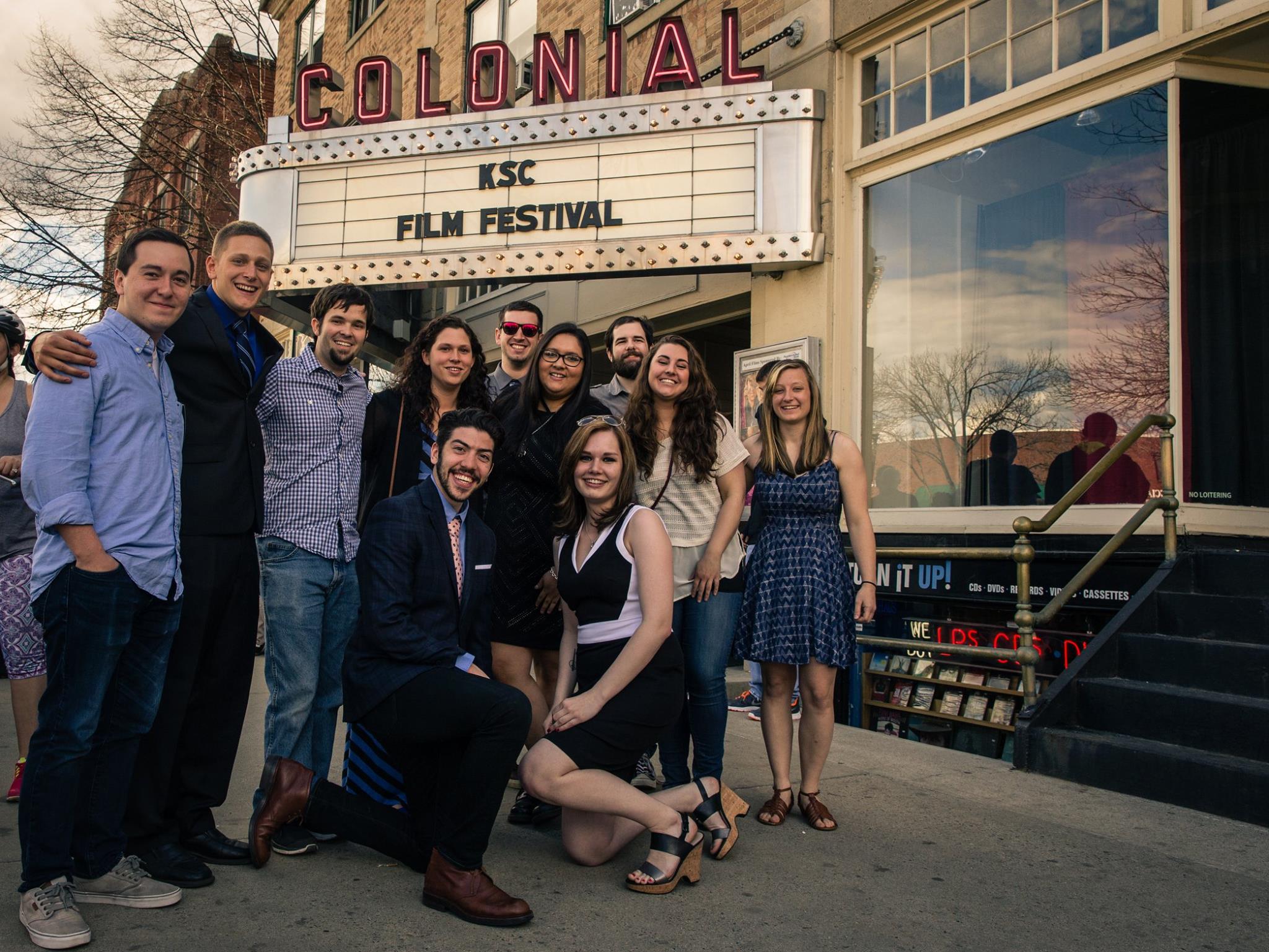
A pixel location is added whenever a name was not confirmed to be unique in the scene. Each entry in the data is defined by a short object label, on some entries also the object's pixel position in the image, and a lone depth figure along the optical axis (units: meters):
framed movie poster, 8.01
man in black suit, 3.16
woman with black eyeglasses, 3.96
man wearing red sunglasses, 4.56
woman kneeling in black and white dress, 3.13
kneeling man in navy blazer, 2.90
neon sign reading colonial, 8.41
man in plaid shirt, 3.48
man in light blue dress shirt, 2.68
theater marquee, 8.01
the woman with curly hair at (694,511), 3.78
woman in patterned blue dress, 3.94
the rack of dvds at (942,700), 6.33
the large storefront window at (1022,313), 6.30
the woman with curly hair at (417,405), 3.93
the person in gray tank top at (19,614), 4.02
